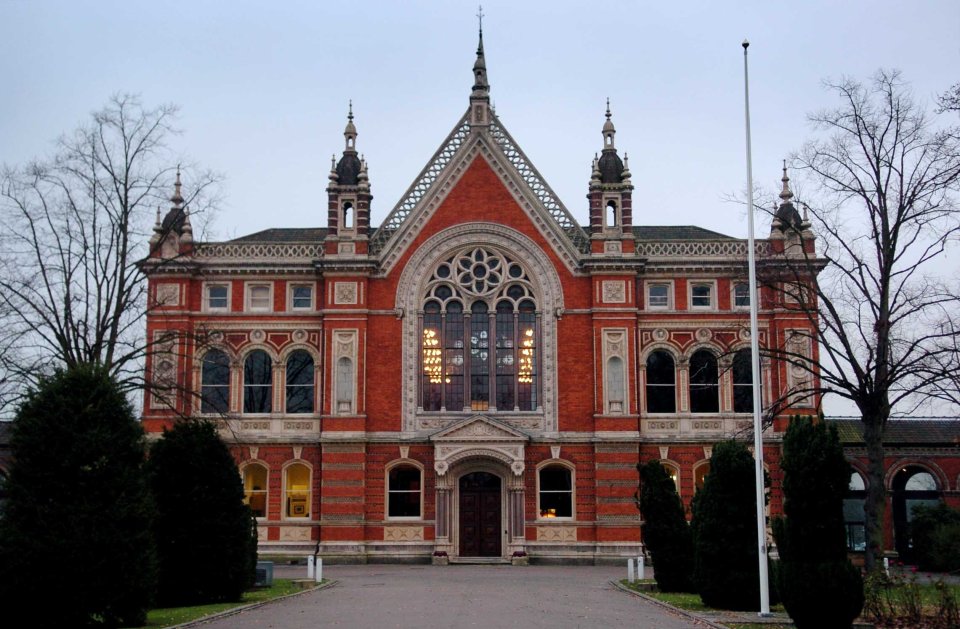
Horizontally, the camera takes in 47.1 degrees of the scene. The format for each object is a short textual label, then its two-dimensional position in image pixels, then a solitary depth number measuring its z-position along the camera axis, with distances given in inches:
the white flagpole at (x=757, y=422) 968.3
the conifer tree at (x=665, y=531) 1311.5
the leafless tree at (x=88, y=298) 1317.7
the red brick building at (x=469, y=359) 1876.2
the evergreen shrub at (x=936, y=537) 1815.9
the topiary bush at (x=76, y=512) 815.7
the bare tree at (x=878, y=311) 1338.6
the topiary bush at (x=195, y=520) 1095.6
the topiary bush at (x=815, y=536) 828.6
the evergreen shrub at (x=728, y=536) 1056.2
